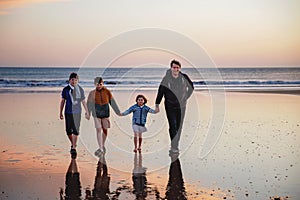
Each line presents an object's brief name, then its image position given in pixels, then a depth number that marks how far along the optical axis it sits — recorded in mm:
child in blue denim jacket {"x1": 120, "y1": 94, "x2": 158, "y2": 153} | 11190
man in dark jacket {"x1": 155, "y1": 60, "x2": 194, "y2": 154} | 11164
